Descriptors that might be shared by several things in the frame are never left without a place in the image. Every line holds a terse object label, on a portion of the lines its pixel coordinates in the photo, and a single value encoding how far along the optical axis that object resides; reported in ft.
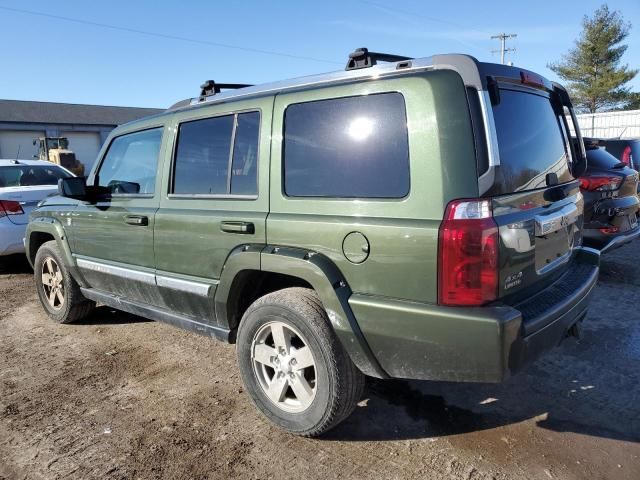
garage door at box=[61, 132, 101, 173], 118.42
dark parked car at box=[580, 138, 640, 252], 18.52
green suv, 7.77
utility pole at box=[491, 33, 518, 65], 159.02
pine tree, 120.57
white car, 22.30
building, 108.17
